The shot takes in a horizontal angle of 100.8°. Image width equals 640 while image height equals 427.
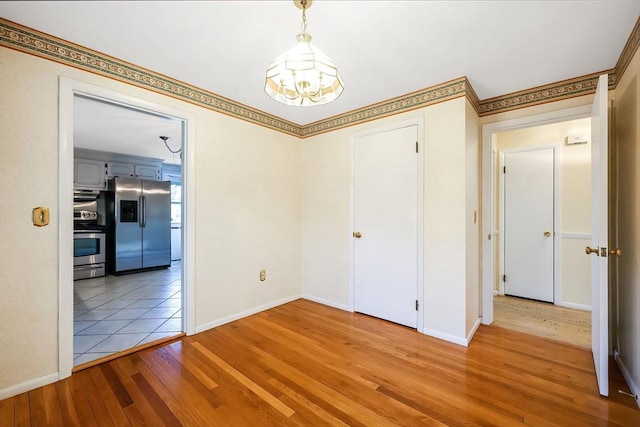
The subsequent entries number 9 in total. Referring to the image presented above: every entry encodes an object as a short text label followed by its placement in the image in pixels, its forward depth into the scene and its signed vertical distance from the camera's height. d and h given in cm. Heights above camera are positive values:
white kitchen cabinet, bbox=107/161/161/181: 526 +90
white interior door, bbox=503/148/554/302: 354 -12
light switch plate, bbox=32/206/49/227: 179 -2
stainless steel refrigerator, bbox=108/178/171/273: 501 -20
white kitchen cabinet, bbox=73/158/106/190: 485 +74
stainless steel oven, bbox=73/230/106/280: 460 -72
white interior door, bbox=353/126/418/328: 273 -12
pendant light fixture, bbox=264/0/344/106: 140 +79
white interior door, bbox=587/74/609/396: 171 -12
